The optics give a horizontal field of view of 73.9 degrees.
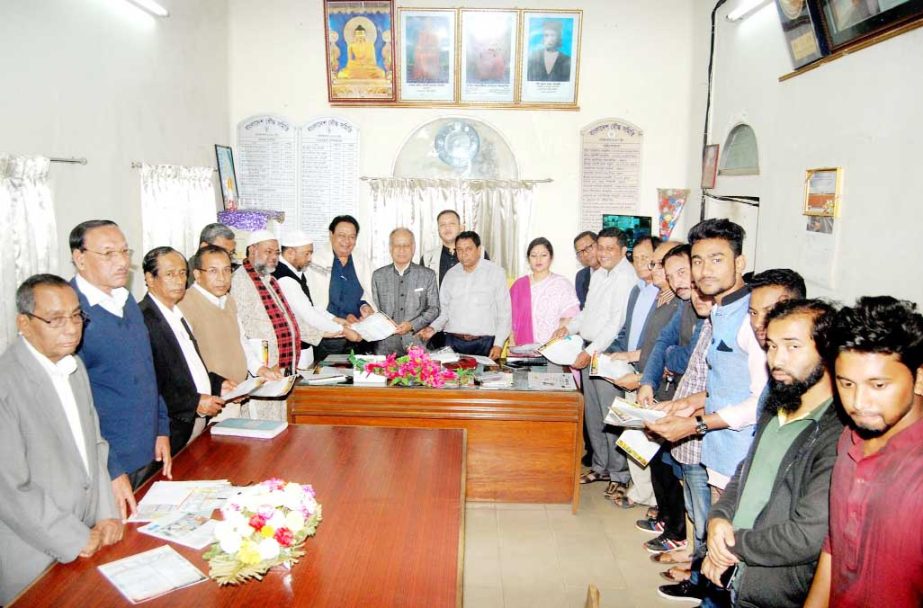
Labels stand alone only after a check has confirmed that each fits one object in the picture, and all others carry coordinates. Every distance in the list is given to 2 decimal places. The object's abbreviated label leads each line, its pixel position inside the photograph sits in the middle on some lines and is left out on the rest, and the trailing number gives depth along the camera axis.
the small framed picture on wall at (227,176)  6.19
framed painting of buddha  6.24
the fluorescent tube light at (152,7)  4.48
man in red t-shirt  1.38
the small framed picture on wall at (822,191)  3.55
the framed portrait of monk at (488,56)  6.28
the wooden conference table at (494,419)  3.83
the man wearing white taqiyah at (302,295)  4.45
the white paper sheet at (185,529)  2.09
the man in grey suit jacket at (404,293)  4.96
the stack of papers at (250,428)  3.04
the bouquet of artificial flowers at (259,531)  1.78
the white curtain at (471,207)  6.58
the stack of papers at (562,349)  4.14
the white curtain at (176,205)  4.70
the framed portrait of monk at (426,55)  6.27
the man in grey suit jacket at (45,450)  1.91
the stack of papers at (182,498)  2.29
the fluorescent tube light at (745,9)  4.69
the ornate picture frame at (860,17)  2.87
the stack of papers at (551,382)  3.87
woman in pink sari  4.86
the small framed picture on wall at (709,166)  5.68
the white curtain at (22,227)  3.15
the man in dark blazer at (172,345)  2.94
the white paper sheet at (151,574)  1.83
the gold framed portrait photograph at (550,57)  6.26
